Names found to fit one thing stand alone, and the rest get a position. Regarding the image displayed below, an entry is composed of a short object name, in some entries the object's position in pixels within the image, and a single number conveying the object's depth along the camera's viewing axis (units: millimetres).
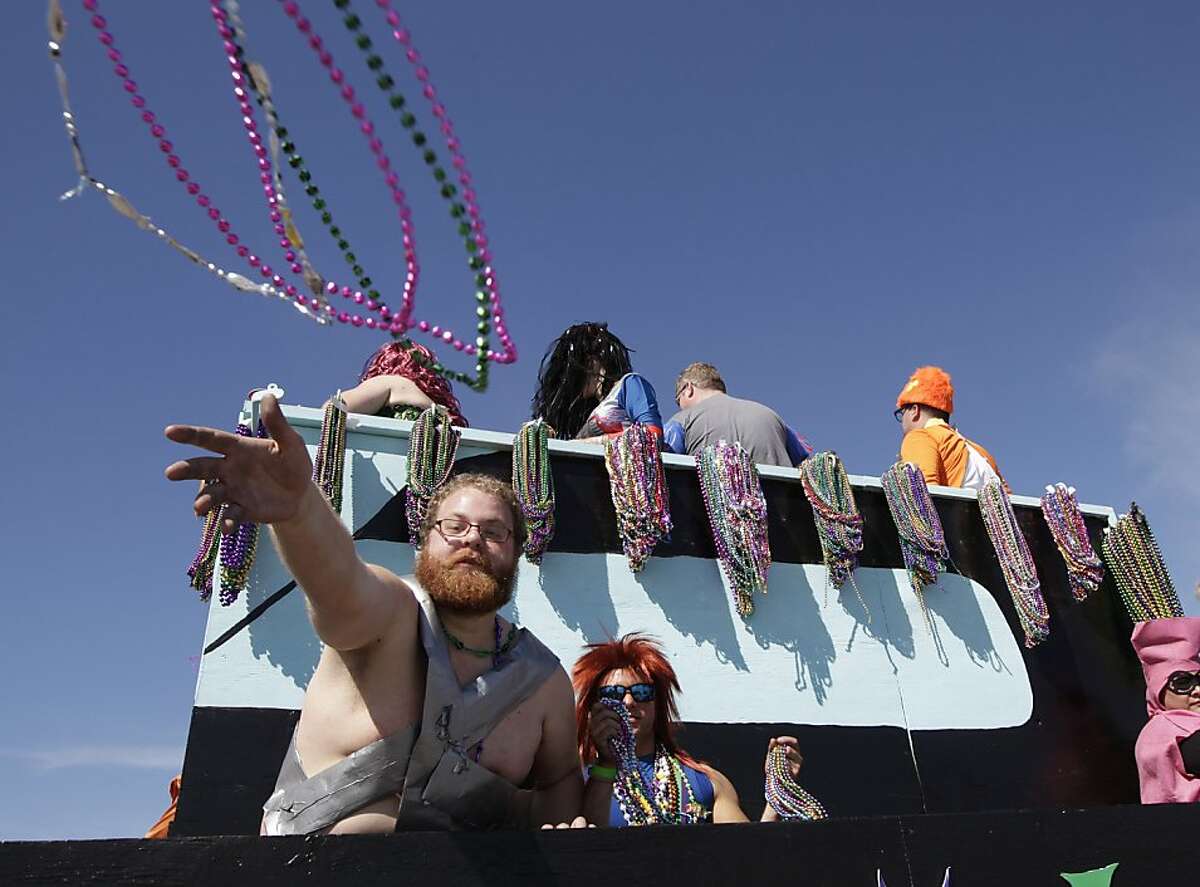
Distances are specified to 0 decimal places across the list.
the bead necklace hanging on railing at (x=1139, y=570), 4508
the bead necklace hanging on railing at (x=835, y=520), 4043
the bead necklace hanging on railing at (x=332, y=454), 3428
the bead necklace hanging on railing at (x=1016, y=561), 4277
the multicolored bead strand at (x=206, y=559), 3254
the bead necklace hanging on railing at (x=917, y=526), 4176
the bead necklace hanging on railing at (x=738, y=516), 3840
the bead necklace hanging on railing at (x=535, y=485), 3633
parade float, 2111
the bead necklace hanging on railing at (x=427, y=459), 3502
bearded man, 1778
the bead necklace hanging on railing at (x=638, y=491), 3762
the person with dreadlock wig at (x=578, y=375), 5016
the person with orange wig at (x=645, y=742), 2664
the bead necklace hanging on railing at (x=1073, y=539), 4508
